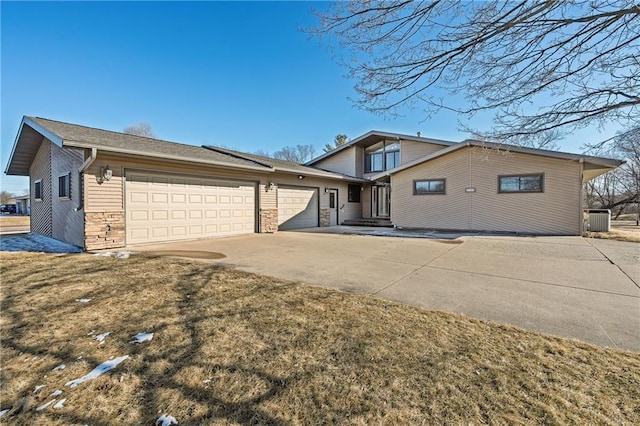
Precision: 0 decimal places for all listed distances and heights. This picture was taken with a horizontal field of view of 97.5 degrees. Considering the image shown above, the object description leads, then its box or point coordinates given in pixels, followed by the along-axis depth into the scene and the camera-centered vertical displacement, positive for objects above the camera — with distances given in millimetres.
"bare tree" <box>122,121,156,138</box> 30045 +8788
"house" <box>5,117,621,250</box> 7645 +771
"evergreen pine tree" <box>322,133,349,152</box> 33125 +8279
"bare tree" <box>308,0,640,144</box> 3484 +2125
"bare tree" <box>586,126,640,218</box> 23383 +1772
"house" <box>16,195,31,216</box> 36656 +653
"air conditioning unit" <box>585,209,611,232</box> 12672 -631
